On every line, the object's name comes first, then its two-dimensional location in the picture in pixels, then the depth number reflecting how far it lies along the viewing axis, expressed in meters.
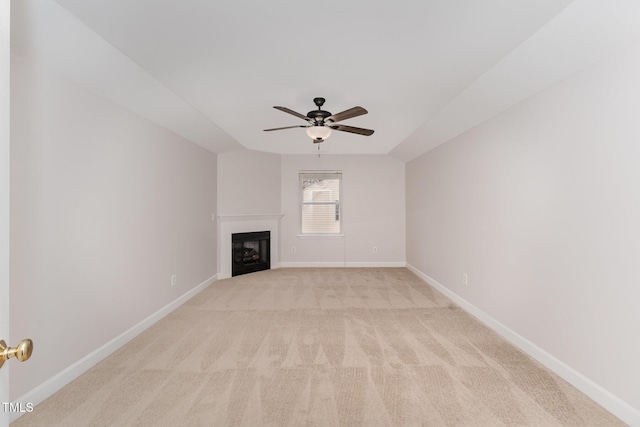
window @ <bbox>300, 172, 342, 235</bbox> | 7.00
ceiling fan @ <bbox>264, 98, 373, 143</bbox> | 3.00
